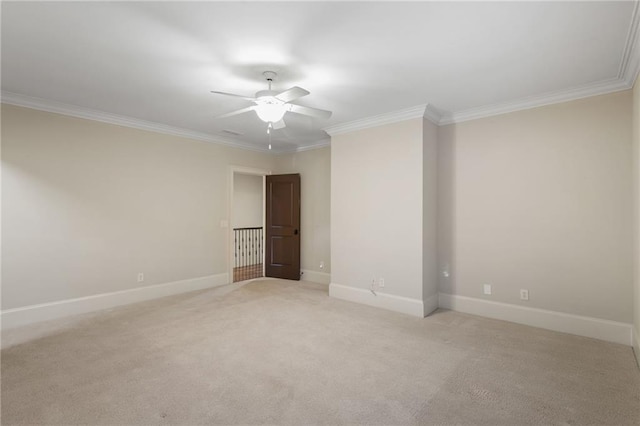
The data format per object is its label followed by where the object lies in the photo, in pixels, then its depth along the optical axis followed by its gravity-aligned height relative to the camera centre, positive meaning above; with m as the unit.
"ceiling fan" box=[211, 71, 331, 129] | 2.88 +1.03
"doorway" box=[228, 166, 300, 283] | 6.37 -0.29
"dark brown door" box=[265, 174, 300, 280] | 6.41 -0.29
